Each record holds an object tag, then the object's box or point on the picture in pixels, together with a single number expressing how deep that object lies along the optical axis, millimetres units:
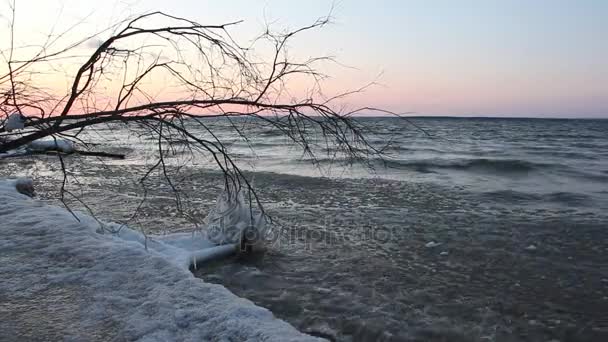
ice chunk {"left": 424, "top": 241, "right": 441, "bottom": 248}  6957
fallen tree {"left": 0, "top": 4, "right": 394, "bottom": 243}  1854
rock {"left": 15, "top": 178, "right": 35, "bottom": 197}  9367
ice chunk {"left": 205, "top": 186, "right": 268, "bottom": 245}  6500
